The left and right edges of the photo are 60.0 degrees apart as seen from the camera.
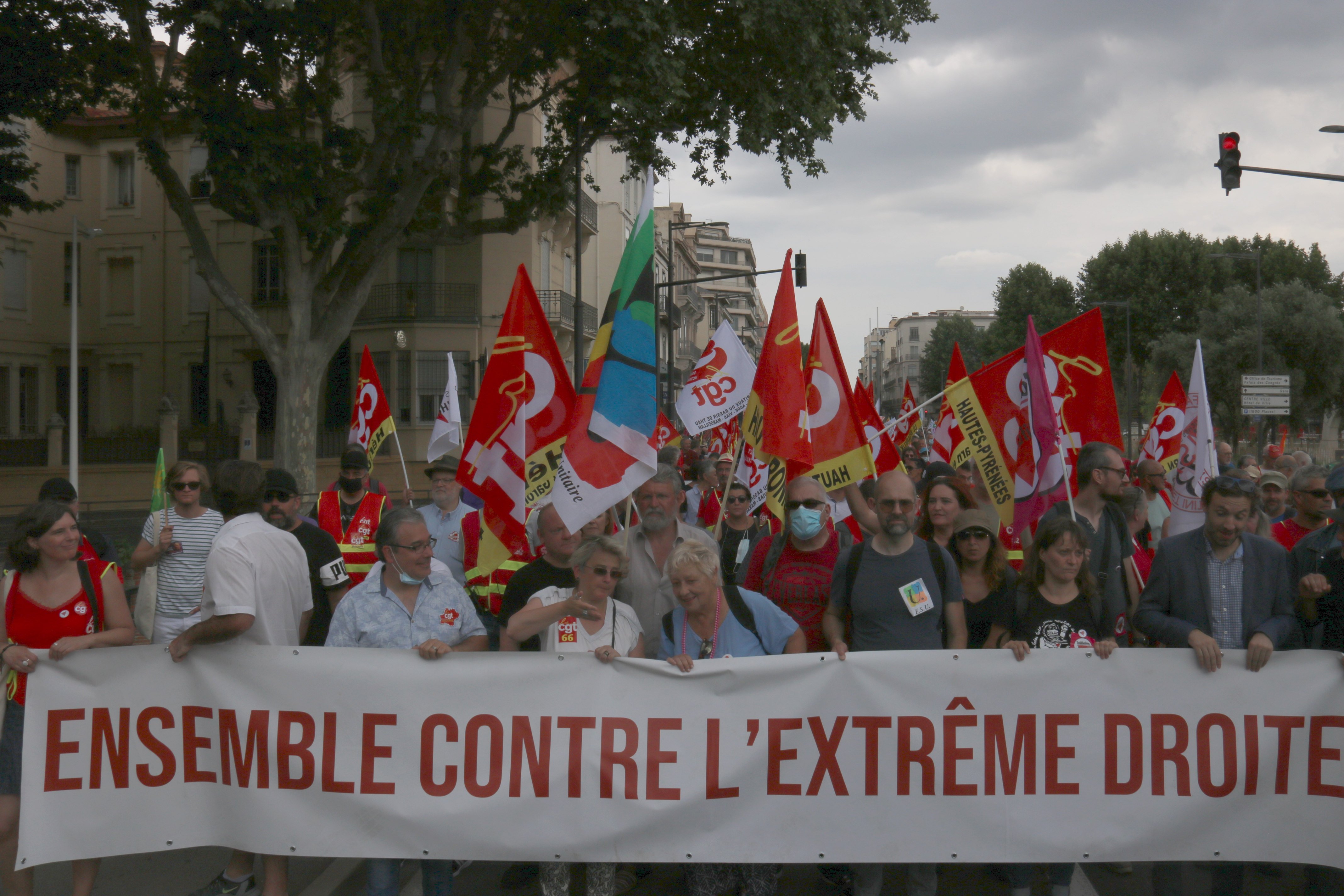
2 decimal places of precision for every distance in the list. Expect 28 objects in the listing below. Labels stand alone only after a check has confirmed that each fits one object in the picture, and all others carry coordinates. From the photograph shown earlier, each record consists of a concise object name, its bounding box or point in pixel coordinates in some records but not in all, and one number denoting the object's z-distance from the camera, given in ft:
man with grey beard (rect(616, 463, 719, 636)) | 17.24
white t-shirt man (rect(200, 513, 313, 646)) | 14.57
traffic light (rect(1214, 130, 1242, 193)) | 49.03
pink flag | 19.13
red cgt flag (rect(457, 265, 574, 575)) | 18.40
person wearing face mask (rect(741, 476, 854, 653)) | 16.87
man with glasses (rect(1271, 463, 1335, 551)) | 20.81
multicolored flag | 16.47
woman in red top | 14.70
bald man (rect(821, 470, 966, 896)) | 15.60
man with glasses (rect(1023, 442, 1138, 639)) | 17.10
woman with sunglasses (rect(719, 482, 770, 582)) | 22.26
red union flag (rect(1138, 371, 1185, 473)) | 35.24
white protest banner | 14.84
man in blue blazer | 15.28
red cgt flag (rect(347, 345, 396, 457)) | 34.55
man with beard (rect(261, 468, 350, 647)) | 18.21
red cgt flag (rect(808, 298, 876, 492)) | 19.61
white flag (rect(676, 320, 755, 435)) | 34.22
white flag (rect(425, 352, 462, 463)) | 31.48
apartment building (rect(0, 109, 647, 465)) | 111.65
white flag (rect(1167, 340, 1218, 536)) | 25.54
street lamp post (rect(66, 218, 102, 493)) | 65.16
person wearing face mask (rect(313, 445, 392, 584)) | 22.71
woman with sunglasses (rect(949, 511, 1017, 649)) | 16.85
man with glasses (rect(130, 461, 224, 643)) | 17.81
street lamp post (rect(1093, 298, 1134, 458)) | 127.31
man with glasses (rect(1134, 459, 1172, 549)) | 29.22
